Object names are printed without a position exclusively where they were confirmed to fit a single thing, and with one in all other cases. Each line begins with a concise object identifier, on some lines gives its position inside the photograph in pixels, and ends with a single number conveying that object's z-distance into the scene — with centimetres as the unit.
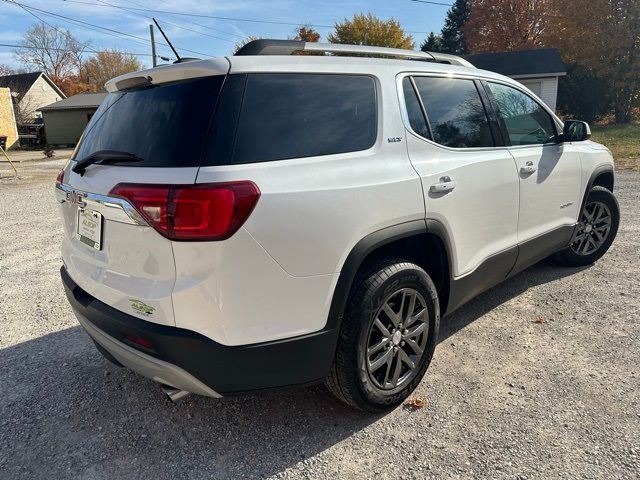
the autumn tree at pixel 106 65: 5938
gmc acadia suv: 199
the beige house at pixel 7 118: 3331
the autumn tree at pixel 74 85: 6062
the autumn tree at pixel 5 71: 6088
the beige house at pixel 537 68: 2791
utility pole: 2988
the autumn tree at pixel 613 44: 2706
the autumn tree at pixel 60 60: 6020
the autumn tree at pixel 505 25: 3984
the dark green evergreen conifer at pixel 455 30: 4706
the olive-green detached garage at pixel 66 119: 3847
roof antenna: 289
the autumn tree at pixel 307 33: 5031
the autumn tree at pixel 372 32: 4650
